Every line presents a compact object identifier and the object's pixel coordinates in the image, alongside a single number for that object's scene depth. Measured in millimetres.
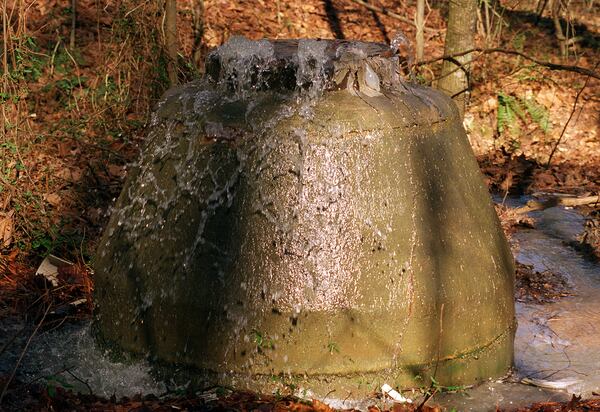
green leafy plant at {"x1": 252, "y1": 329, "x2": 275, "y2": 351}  3725
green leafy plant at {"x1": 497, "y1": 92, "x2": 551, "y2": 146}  9641
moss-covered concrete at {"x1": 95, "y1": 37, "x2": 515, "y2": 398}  3727
